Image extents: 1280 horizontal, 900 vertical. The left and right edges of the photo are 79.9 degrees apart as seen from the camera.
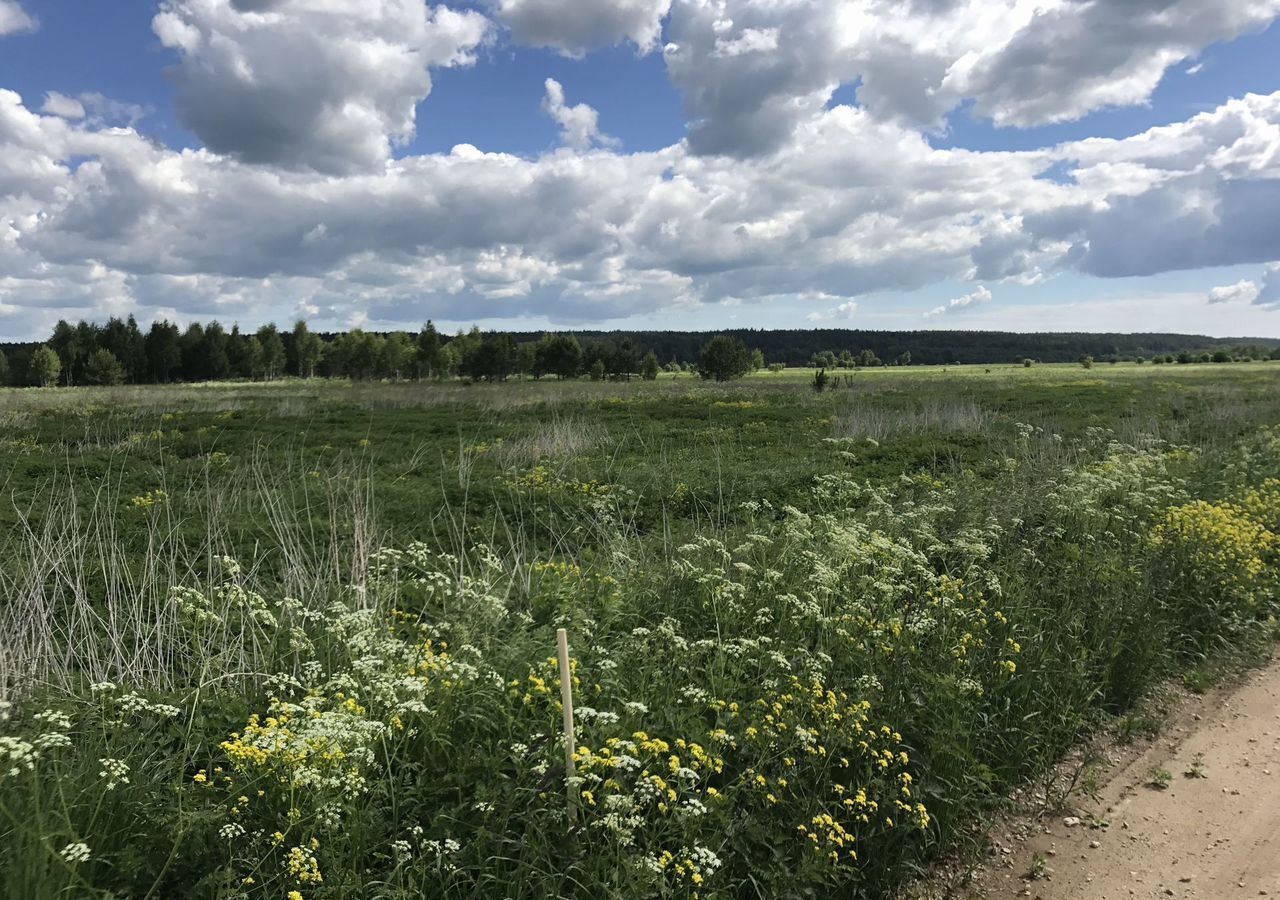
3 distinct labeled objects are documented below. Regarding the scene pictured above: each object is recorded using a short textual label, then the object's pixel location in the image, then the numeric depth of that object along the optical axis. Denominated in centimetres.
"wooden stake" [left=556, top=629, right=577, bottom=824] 302
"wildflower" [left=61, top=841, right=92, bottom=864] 242
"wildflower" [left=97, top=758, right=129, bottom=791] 278
